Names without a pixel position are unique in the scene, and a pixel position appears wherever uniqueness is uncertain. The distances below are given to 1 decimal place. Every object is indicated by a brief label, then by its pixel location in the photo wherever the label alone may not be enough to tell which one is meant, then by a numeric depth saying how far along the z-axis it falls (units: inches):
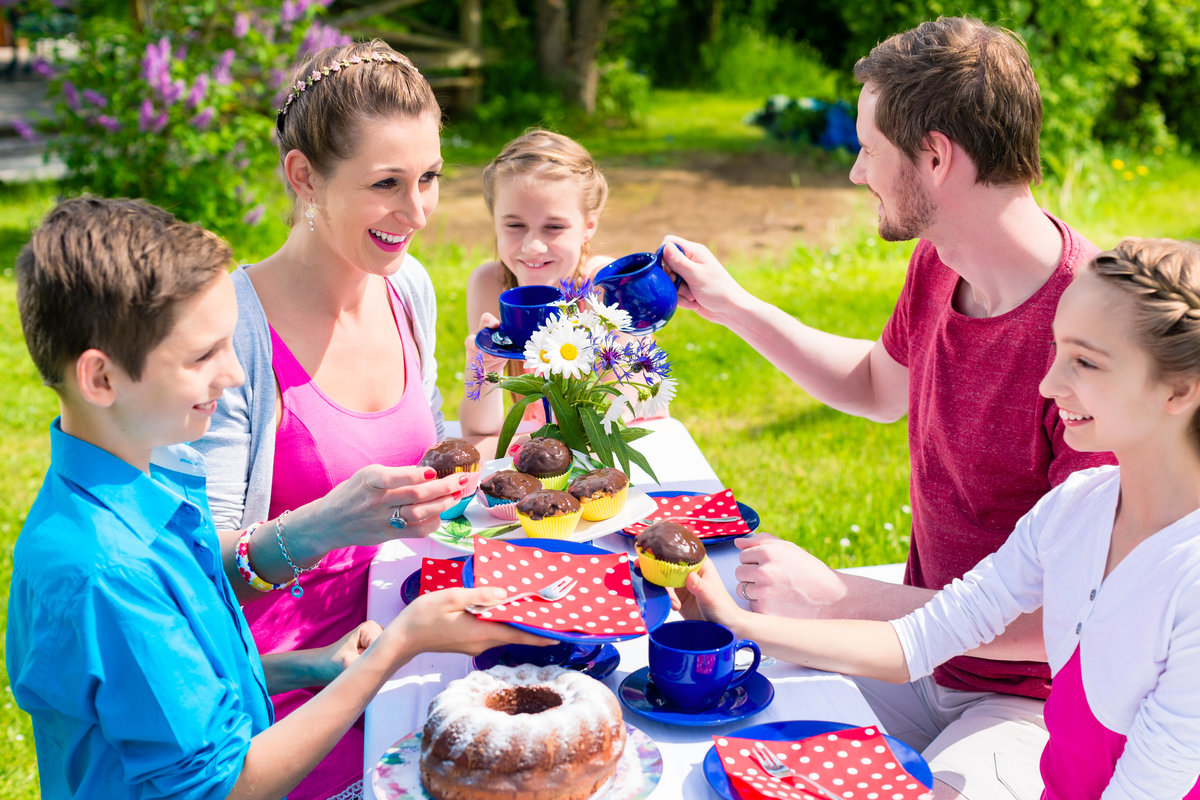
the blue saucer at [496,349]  90.6
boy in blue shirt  57.1
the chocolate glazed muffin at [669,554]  69.2
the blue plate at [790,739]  58.1
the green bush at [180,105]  291.4
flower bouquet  82.4
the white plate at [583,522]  82.2
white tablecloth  61.7
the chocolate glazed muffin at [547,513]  77.5
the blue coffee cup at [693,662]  62.6
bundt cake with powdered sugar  54.2
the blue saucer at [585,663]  68.0
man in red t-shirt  82.4
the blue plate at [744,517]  89.7
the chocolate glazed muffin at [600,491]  82.1
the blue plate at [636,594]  61.9
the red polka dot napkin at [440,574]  77.9
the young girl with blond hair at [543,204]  131.6
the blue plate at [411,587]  80.7
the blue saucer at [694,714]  64.0
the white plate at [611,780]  56.5
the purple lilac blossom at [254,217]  299.3
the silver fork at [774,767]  57.6
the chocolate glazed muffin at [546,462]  84.8
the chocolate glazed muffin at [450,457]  83.3
